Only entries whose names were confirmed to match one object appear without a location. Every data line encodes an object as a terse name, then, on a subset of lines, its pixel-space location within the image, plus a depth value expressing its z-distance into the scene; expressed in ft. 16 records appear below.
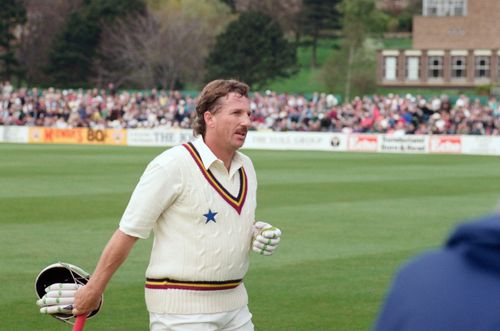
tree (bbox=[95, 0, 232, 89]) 328.08
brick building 354.33
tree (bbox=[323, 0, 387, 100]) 341.00
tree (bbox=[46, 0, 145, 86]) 324.39
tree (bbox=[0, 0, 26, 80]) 315.78
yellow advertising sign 169.07
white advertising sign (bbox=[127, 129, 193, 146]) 163.63
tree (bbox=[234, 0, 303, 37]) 418.53
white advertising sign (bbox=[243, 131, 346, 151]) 154.81
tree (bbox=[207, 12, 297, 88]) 330.75
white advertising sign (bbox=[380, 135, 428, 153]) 150.51
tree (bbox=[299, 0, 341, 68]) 406.82
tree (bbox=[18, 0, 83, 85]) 335.67
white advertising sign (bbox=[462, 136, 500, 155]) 144.87
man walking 17.70
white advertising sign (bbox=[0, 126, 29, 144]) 169.68
